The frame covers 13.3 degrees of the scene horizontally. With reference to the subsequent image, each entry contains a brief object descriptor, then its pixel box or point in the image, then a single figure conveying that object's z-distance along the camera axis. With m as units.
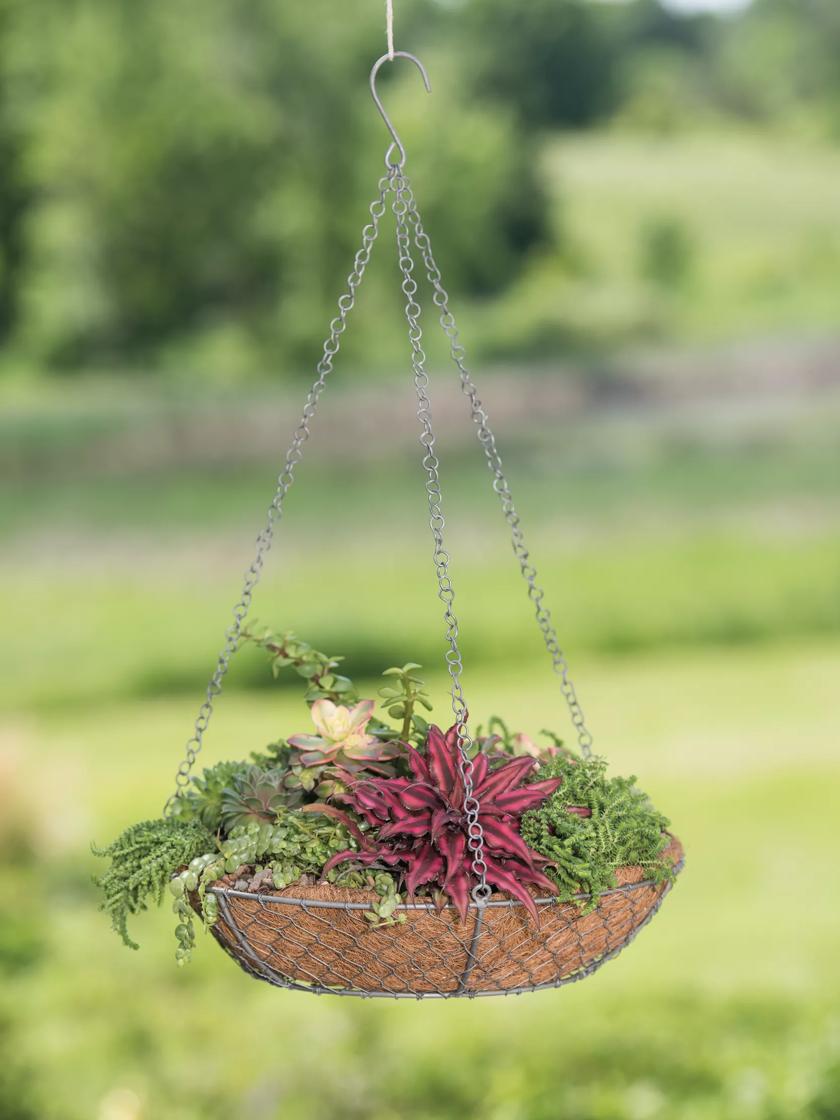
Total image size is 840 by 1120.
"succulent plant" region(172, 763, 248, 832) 2.73
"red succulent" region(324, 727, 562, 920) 2.56
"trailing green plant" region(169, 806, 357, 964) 2.60
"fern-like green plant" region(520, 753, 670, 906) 2.59
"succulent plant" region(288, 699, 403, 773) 2.68
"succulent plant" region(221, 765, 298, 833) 2.67
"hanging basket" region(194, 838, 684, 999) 2.57
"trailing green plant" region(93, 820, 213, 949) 2.66
